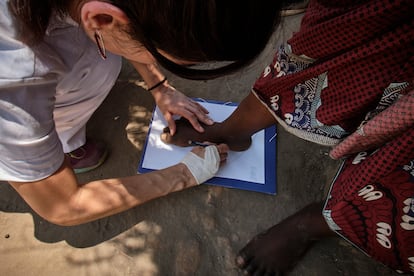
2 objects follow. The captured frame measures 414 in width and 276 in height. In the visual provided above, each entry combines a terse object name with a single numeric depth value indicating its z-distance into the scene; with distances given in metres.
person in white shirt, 0.53
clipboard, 1.29
